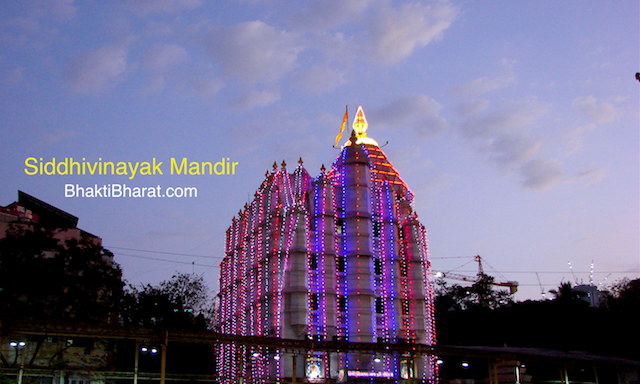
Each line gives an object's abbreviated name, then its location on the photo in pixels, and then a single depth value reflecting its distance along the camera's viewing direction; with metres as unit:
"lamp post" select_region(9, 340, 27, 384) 33.94
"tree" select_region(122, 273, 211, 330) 66.81
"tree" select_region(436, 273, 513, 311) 93.62
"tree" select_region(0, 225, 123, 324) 42.81
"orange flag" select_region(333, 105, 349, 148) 64.41
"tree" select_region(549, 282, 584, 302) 73.94
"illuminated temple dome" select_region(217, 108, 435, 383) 48.31
